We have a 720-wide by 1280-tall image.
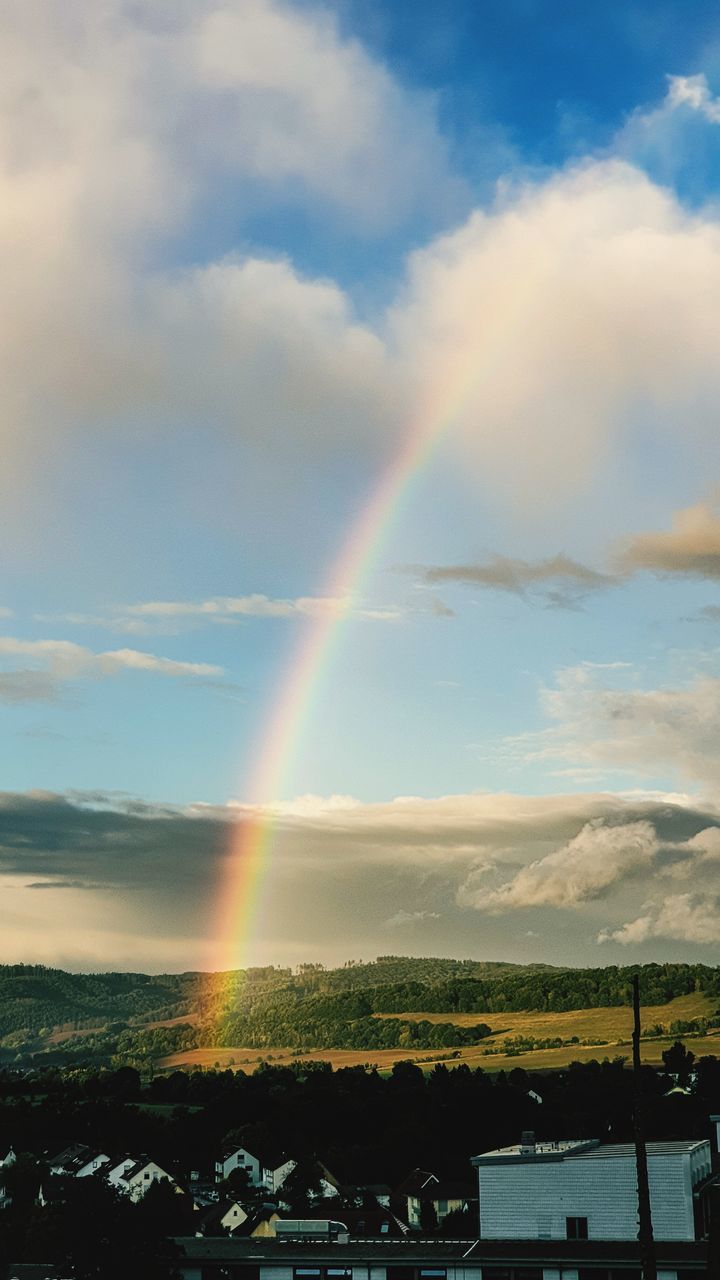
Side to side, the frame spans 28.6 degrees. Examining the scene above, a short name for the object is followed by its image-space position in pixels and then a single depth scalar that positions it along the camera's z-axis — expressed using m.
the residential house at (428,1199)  145.59
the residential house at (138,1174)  165.62
